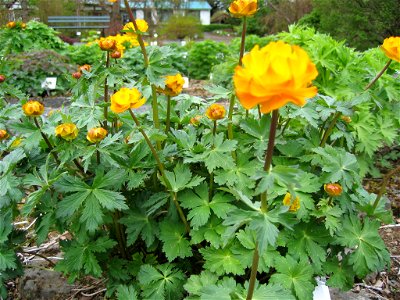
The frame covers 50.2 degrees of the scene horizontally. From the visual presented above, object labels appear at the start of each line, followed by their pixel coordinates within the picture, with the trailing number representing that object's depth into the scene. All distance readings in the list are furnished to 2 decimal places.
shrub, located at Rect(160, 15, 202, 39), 14.72
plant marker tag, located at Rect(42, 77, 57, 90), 3.73
